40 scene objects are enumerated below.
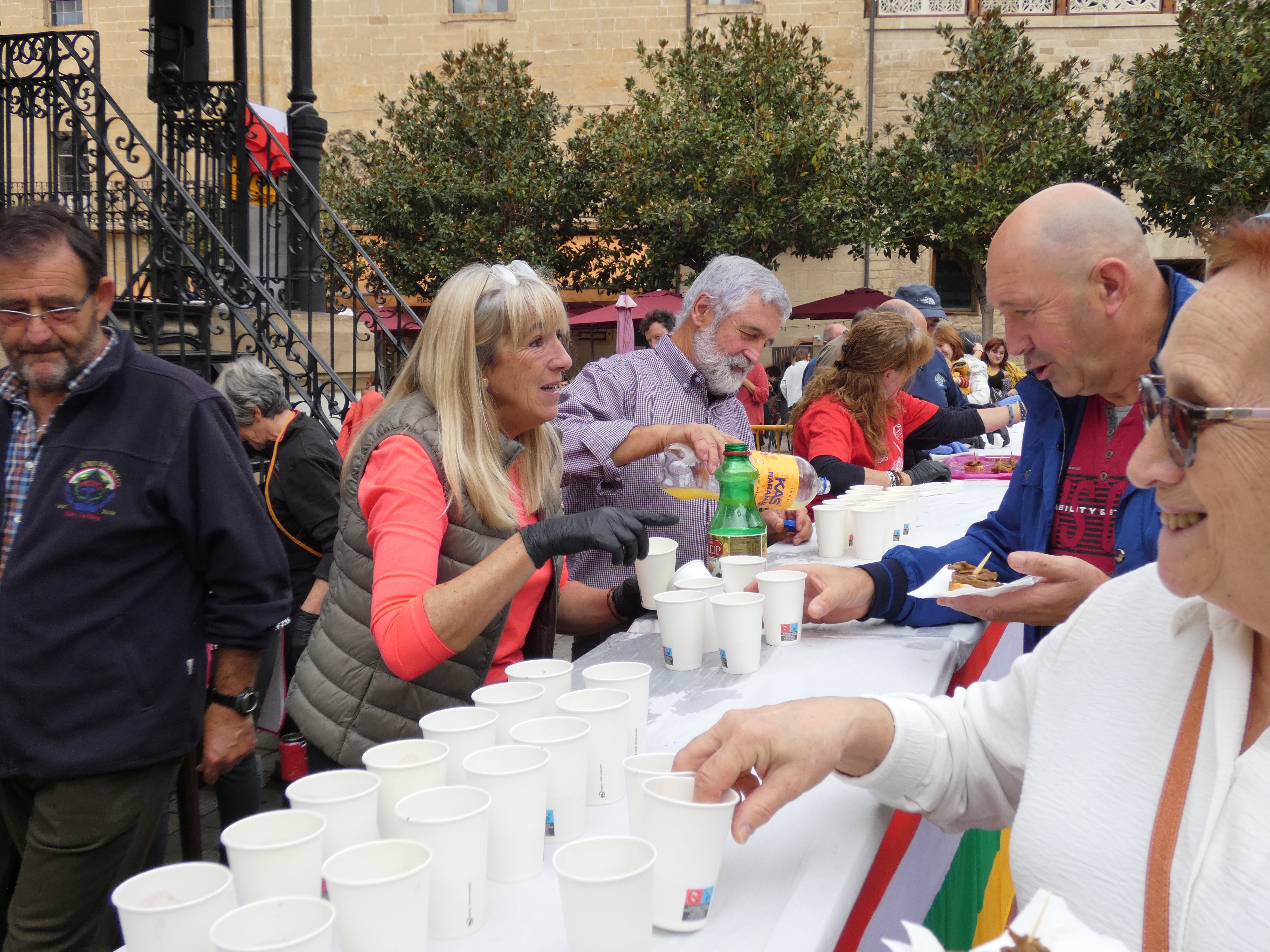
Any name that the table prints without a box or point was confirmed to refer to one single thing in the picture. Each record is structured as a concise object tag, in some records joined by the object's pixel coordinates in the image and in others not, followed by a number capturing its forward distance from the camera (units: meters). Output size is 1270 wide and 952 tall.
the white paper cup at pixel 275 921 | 0.95
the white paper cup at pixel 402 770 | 1.25
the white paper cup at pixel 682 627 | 2.16
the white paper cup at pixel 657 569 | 2.48
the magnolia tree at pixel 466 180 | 19.53
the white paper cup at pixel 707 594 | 2.24
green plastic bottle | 2.69
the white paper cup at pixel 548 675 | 1.64
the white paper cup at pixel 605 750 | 1.47
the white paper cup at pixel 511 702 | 1.49
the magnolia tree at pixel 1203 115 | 17.45
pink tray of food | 5.88
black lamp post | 8.67
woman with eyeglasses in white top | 1.05
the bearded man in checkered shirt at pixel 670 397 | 3.23
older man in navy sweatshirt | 2.29
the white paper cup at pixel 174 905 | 0.97
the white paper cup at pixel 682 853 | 1.14
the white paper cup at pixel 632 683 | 1.60
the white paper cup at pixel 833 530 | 3.27
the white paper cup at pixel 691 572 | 2.39
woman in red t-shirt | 4.52
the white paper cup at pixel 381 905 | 1.00
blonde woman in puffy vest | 1.90
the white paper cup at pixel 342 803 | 1.17
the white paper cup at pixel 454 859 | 1.09
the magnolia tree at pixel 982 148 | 18.66
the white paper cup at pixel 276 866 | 1.05
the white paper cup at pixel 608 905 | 1.00
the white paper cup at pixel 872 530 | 3.25
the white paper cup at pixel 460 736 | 1.37
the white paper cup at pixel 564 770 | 1.31
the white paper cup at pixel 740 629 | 2.10
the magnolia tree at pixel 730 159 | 18.56
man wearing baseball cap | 6.54
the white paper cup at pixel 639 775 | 1.24
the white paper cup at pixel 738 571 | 2.41
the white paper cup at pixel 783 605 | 2.28
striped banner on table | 1.60
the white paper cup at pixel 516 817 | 1.20
